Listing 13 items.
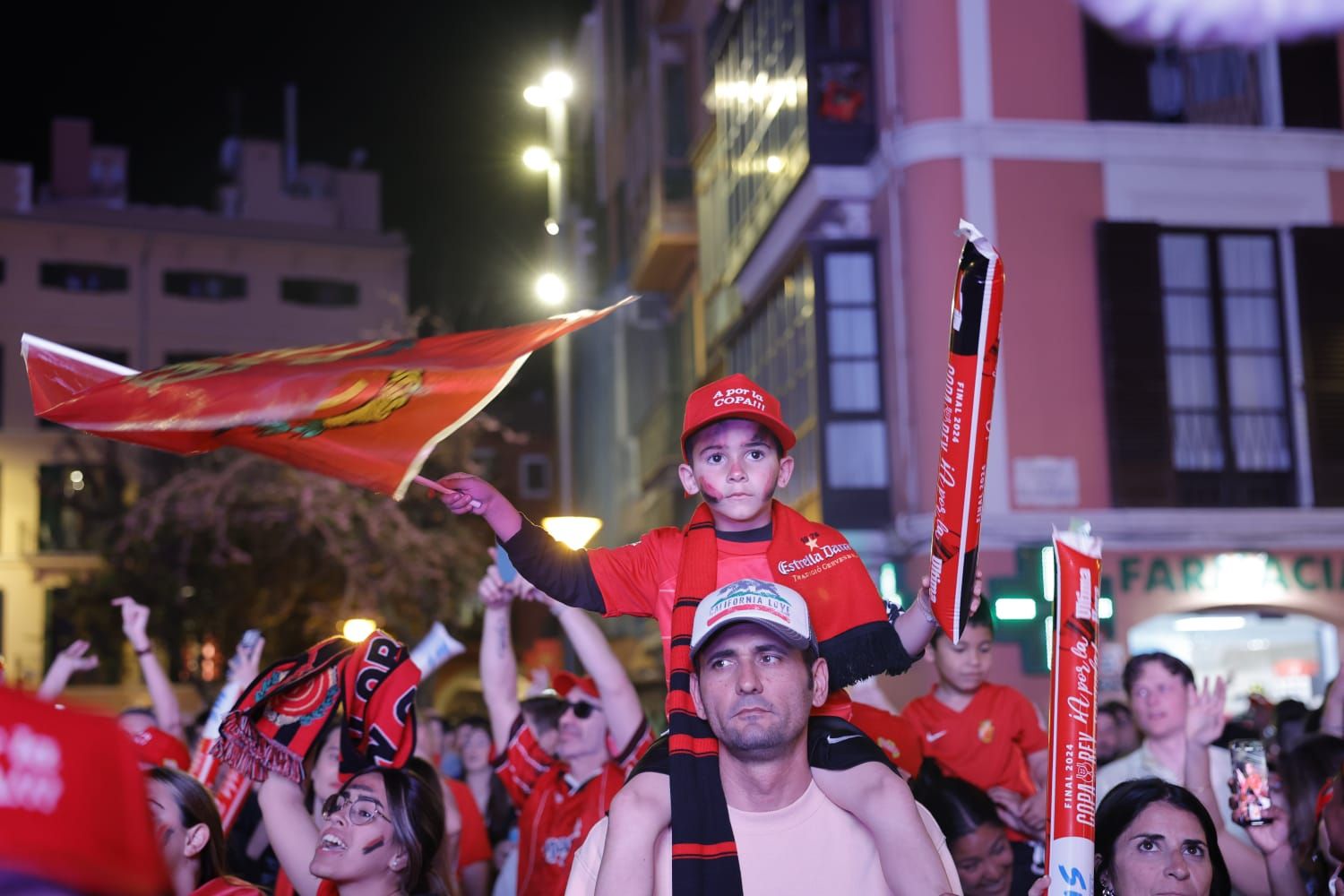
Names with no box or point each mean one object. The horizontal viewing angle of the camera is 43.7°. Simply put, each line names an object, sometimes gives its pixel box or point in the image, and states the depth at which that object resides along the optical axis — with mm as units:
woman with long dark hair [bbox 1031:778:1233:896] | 5043
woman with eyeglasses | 5395
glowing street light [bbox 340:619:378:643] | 7469
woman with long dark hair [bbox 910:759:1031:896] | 6262
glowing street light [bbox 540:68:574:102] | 22094
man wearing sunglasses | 6613
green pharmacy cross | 8586
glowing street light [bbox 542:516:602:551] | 6797
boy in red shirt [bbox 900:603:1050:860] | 7164
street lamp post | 21578
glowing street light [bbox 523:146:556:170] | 24438
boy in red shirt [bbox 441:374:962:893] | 4891
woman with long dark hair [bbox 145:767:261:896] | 5375
